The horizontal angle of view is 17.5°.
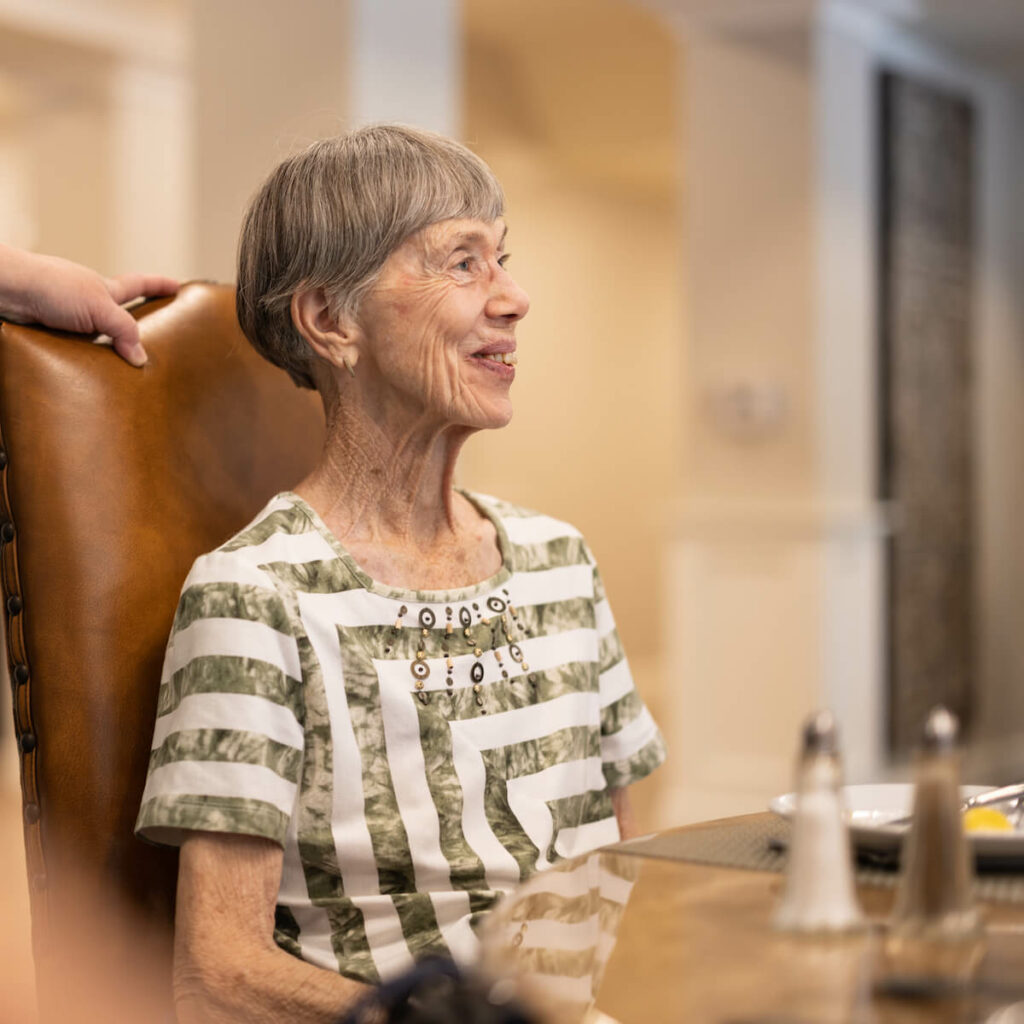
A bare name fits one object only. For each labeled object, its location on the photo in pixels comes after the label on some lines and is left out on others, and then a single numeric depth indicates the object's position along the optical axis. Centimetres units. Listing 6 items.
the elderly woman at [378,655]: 212
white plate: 196
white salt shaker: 188
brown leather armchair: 220
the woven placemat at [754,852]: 196
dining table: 182
